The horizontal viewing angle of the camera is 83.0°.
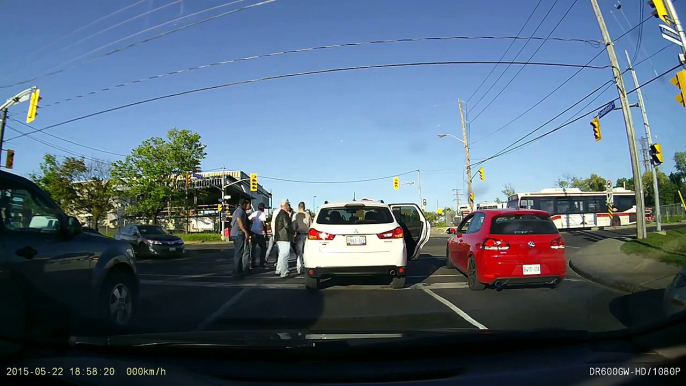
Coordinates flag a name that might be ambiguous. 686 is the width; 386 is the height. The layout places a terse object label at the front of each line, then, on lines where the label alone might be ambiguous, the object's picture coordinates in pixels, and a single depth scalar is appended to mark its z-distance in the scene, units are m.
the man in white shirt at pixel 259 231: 11.47
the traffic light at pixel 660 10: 10.56
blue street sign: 16.09
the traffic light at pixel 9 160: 15.91
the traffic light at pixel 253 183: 31.15
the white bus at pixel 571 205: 29.48
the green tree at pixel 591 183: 82.62
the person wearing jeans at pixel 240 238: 9.50
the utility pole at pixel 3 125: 16.33
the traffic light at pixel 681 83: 10.66
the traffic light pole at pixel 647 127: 15.69
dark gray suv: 3.25
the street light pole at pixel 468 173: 31.50
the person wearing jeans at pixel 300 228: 10.62
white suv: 7.21
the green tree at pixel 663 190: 61.81
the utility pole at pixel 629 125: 15.23
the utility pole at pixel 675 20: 10.74
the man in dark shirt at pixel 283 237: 9.61
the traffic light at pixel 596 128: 17.11
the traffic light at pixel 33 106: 12.98
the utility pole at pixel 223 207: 38.98
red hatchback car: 7.27
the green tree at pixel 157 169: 37.72
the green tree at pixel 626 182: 81.94
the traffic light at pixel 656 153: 14.71
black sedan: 16.06
